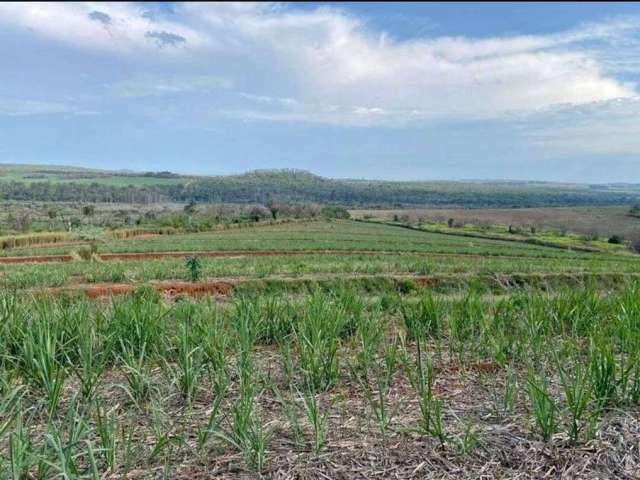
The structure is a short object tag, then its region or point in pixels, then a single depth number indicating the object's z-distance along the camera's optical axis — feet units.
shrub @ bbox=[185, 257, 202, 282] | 57.62
